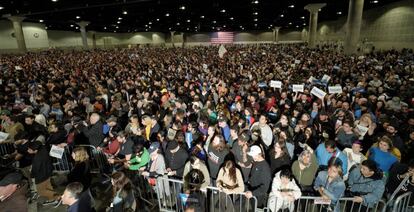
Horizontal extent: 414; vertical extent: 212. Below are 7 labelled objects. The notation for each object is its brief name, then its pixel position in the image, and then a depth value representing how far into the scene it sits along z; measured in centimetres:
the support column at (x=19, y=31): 3452
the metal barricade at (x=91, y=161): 705
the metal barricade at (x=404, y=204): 432
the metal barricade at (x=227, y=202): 480
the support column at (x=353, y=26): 2311
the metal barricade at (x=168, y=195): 532
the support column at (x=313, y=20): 3228
